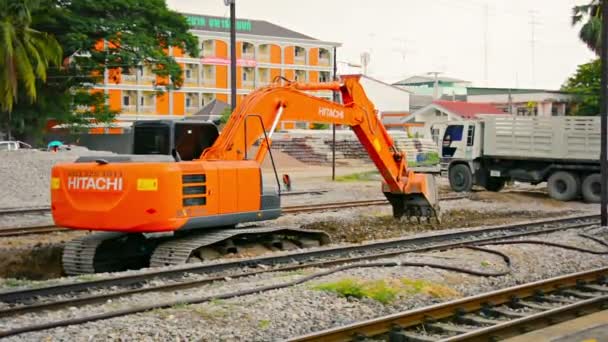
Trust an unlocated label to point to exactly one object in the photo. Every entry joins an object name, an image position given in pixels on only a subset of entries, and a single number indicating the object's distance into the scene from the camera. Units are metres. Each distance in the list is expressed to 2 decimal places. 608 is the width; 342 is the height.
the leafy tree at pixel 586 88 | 74.06
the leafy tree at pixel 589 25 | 54.30
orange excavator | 13.03
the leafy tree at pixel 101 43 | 43.56
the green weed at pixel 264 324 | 9.31
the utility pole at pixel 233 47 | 22.56
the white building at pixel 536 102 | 78.38
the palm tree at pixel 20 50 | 31.53
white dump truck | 28.11
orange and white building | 79.06
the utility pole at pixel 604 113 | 18.45
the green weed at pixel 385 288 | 10.82
